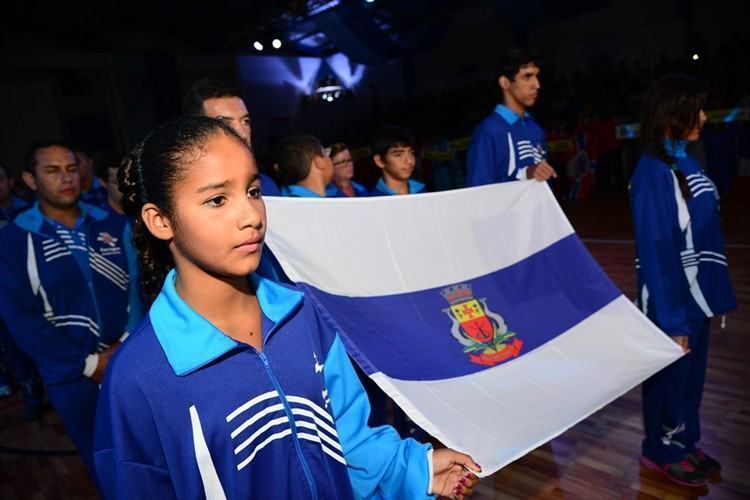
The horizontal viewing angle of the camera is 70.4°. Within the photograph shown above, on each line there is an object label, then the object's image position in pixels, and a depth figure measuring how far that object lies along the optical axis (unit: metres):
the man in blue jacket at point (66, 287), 1.92
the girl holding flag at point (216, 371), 0.84
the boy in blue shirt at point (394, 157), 2.90
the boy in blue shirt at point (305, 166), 2.32
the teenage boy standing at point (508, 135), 2.84
